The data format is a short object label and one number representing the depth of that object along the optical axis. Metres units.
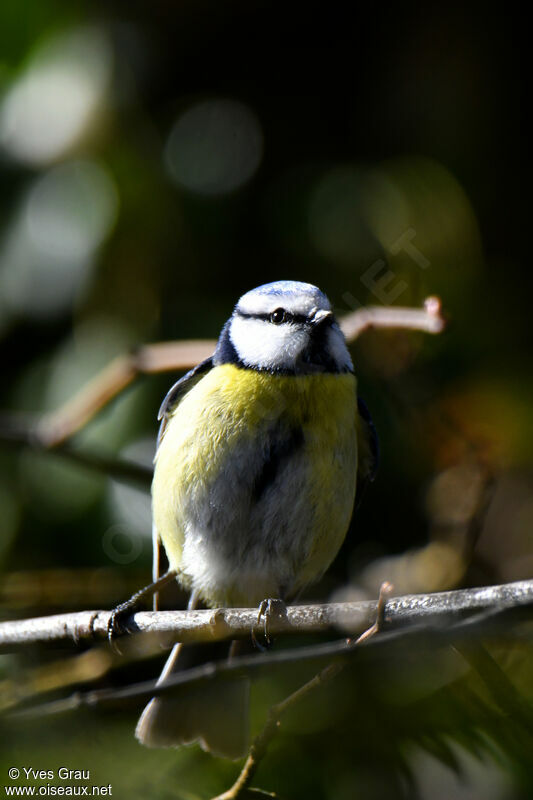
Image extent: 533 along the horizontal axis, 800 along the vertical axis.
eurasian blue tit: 2.58
